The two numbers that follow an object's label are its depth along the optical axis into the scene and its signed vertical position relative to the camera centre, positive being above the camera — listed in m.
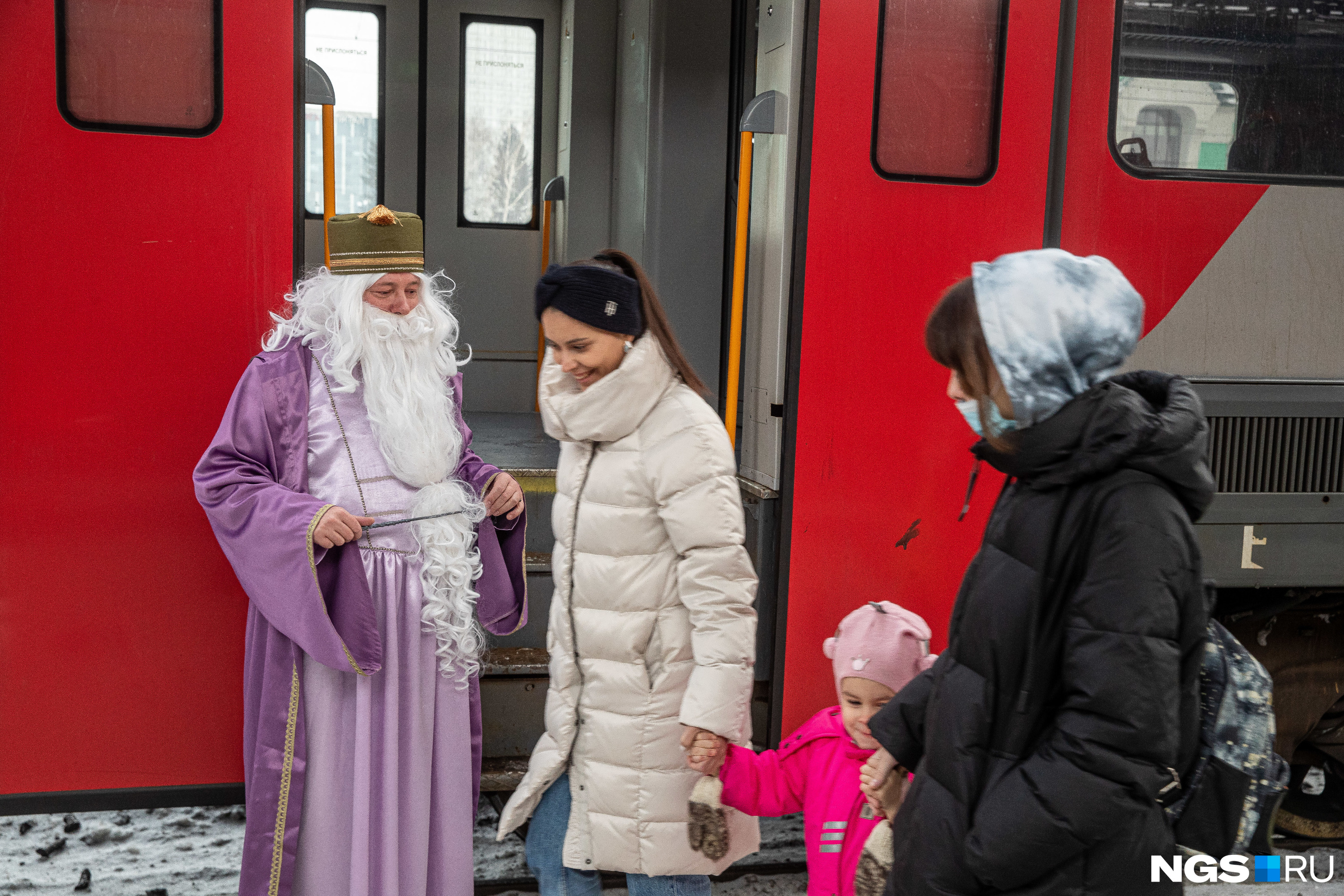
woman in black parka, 1.25 -0.37
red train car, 2.56 -0.05
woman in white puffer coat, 2.05 -0.55
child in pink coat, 2.03 -0.89
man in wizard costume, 2.33 -0.67
